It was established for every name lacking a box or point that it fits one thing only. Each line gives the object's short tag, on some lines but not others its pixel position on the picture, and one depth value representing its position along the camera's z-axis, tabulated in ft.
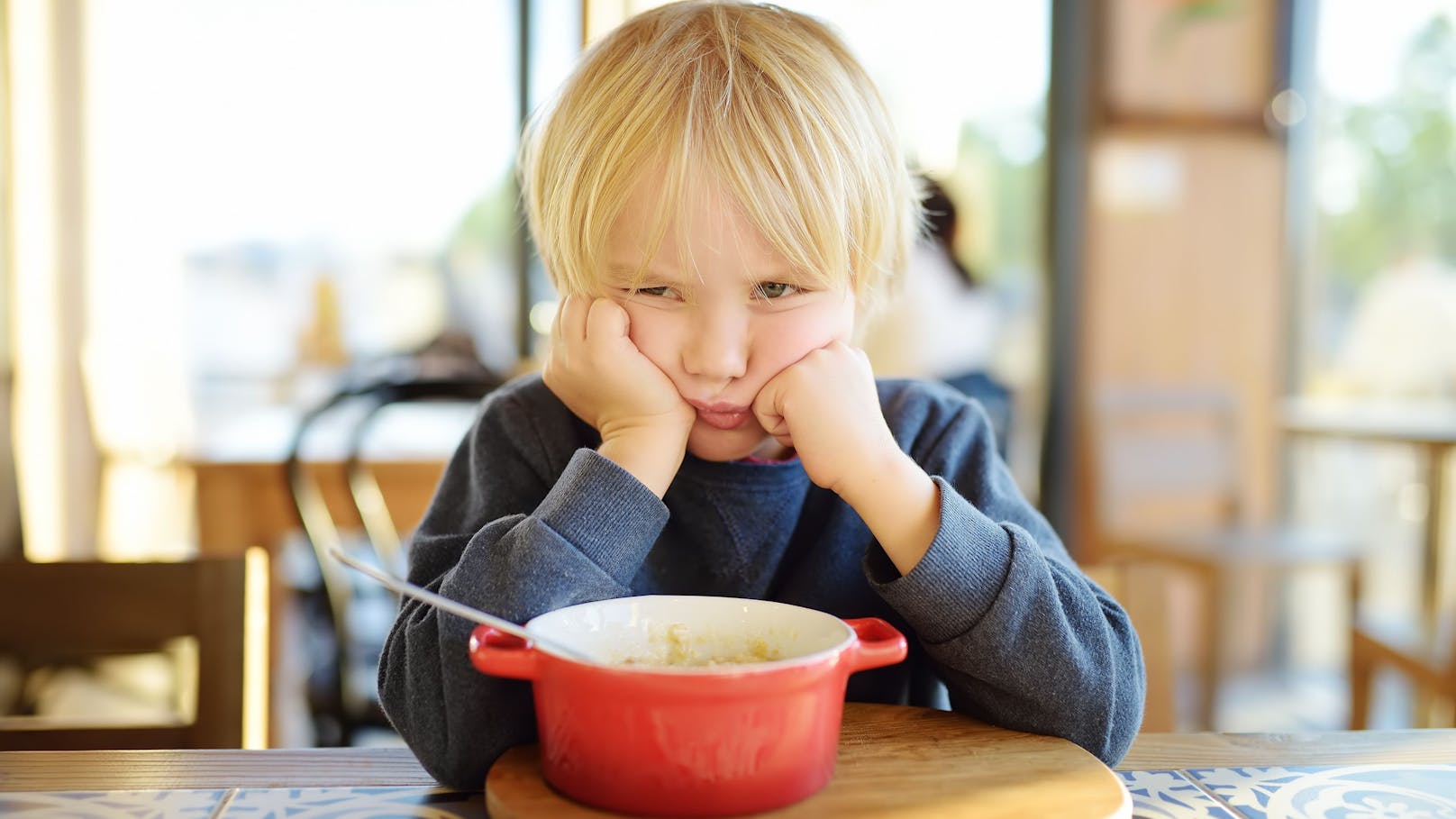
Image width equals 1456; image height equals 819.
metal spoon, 1.61
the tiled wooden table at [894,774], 1.84
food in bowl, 1.92
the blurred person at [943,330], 10.00
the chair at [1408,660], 6.57
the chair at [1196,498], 9.14
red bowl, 1.55
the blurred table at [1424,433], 8.49
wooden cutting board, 1.67
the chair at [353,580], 5.55
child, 2.11
